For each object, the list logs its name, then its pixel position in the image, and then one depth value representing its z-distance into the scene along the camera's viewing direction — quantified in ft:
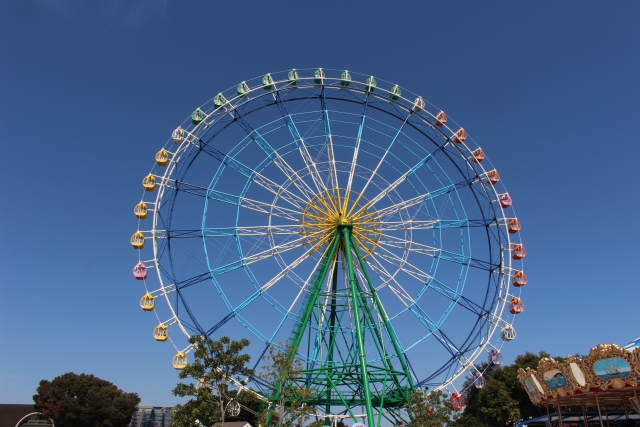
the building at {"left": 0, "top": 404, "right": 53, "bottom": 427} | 191.01
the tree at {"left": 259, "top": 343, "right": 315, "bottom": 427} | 75.41
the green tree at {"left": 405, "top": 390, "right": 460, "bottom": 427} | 79.05
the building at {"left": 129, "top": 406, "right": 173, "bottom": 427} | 242.99
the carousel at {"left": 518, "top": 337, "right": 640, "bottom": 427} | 53.83
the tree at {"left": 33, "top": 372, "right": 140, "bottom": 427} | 178.29
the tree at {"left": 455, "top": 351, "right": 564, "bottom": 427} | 136.36
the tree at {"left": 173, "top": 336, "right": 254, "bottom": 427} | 77.97
